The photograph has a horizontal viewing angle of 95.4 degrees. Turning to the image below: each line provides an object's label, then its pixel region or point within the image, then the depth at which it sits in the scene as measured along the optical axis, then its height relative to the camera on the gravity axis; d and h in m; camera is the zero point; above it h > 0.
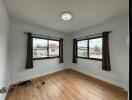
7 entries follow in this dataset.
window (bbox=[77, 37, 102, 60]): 2.62 +0.08
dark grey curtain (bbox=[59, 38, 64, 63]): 3.45 -0.02
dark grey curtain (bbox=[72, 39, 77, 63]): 3.47 -0.08
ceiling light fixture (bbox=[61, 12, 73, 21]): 1.86 +1.09
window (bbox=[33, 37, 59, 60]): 2.73 +0.08
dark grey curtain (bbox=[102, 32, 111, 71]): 2.20 -0.16
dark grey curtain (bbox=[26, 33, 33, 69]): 2.39 -0.14
